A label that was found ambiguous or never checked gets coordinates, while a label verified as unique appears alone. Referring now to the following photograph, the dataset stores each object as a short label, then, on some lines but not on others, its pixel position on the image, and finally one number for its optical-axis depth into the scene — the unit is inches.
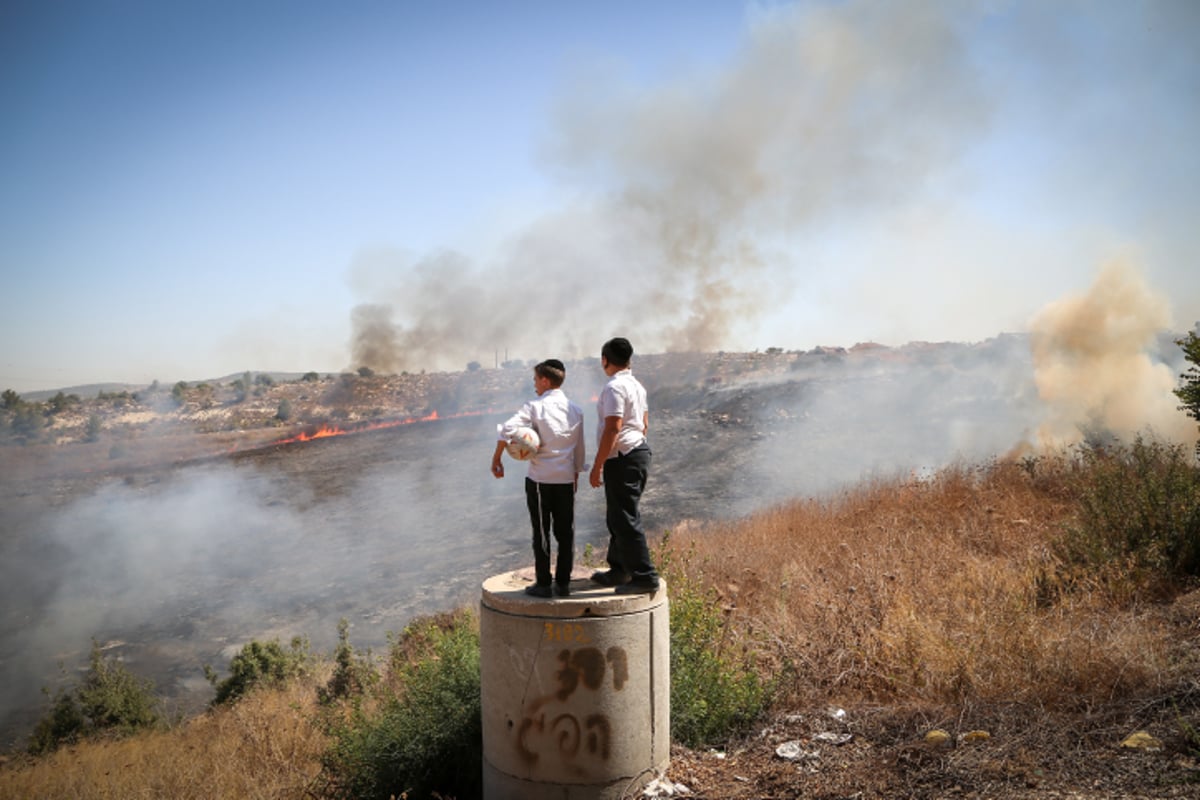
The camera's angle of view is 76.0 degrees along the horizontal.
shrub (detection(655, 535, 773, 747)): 237.1
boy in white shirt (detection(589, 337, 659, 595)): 197.8
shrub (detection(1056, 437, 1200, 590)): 323.3
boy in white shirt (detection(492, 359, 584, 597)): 200.5
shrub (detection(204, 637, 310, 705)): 480.7
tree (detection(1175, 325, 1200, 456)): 393.4
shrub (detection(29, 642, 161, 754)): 450.0
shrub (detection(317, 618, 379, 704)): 414.5
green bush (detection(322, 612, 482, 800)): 236.2
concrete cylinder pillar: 189.9
